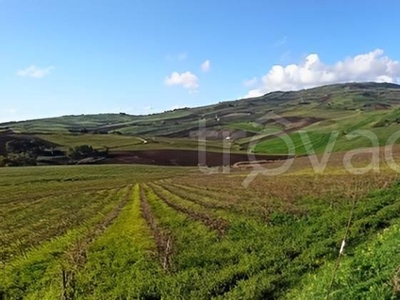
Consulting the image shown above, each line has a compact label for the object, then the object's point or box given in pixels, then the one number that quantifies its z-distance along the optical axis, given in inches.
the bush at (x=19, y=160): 4158.5
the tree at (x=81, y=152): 4731.8
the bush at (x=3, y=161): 4135.3
